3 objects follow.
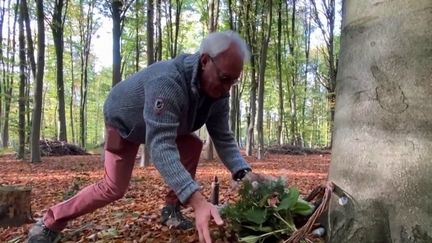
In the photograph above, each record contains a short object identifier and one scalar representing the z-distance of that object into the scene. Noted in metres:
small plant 2.18
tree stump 4.20
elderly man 1.98
